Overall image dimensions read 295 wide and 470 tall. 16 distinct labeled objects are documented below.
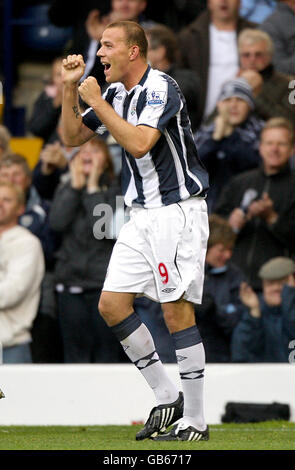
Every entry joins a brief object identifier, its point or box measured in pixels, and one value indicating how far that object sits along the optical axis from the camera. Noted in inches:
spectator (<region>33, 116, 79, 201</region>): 429.7
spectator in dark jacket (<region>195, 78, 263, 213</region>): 406.3
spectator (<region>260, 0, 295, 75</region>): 427.2
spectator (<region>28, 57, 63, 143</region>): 452.4
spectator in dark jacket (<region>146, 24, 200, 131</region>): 413.7
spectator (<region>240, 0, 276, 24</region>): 441.7
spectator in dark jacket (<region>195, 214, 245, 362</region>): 380.8
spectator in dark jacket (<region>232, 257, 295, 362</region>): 377.4
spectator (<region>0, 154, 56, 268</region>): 417.4
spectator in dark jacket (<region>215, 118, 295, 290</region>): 391.2
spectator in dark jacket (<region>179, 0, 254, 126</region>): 427.2
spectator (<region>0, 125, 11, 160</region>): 435.8
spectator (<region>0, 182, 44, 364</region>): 387.9
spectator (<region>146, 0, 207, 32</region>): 452.8
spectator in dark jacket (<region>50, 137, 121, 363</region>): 394.3
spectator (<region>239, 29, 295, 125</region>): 412.5
